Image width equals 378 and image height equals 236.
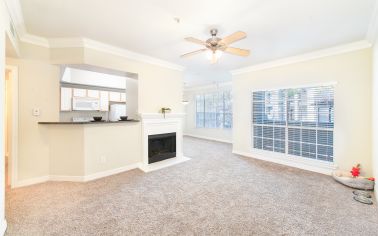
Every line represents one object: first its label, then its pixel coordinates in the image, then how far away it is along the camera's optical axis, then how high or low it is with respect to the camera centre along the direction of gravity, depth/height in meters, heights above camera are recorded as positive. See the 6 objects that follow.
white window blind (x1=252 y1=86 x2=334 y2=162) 3.67 -0.09
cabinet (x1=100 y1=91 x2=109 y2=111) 5.86 +0.58
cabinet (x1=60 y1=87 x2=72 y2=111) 5.00 +0.54
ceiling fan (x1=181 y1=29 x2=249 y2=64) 2.38 +1.09
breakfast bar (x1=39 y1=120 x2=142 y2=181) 3.21 -0.62
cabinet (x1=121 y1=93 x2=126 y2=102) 6.43 +0.77
